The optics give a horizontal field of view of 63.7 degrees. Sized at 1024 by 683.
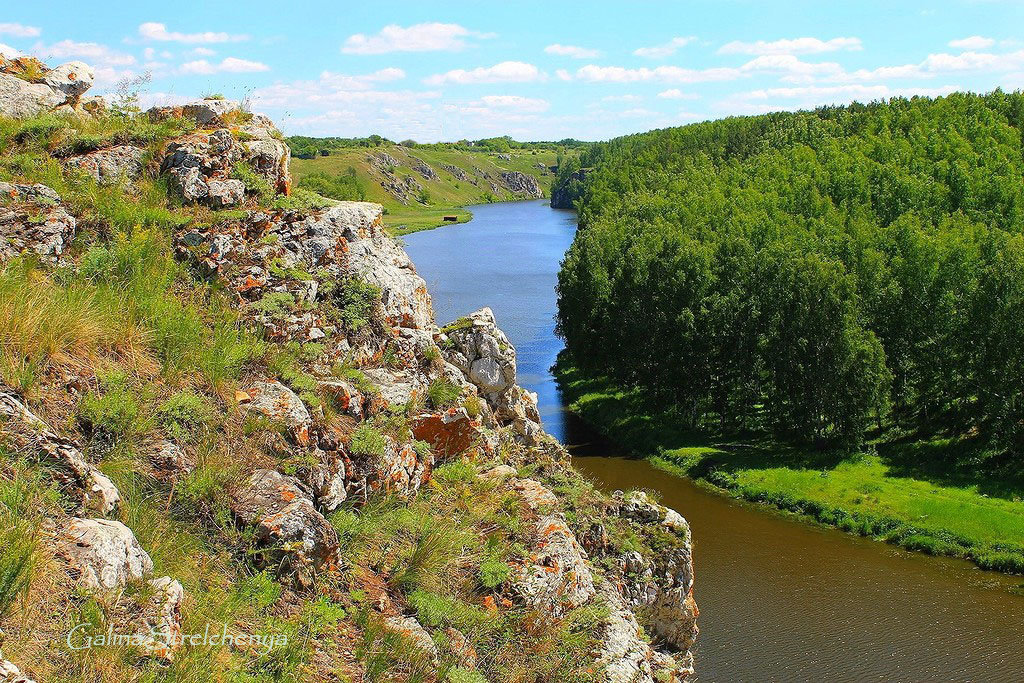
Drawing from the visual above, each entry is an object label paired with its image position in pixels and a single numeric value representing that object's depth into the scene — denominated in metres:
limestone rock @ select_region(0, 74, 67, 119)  13.30
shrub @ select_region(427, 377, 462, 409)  11.84
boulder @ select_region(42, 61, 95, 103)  14.12
